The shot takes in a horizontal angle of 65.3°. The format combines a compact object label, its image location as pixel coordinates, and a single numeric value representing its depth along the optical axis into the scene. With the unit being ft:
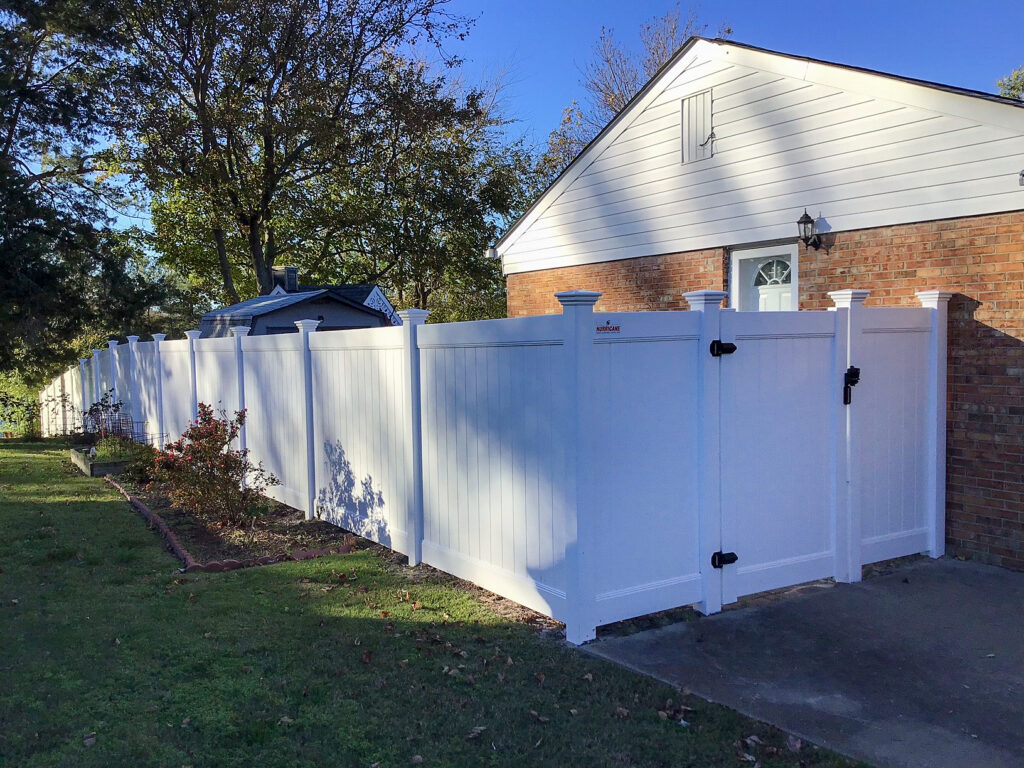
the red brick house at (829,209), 20.49
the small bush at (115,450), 40.73
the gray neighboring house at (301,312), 55.21
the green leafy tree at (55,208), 49.47
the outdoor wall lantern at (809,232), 25.25
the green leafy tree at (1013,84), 91.35
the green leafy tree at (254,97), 69.82
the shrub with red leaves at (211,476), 26.43
